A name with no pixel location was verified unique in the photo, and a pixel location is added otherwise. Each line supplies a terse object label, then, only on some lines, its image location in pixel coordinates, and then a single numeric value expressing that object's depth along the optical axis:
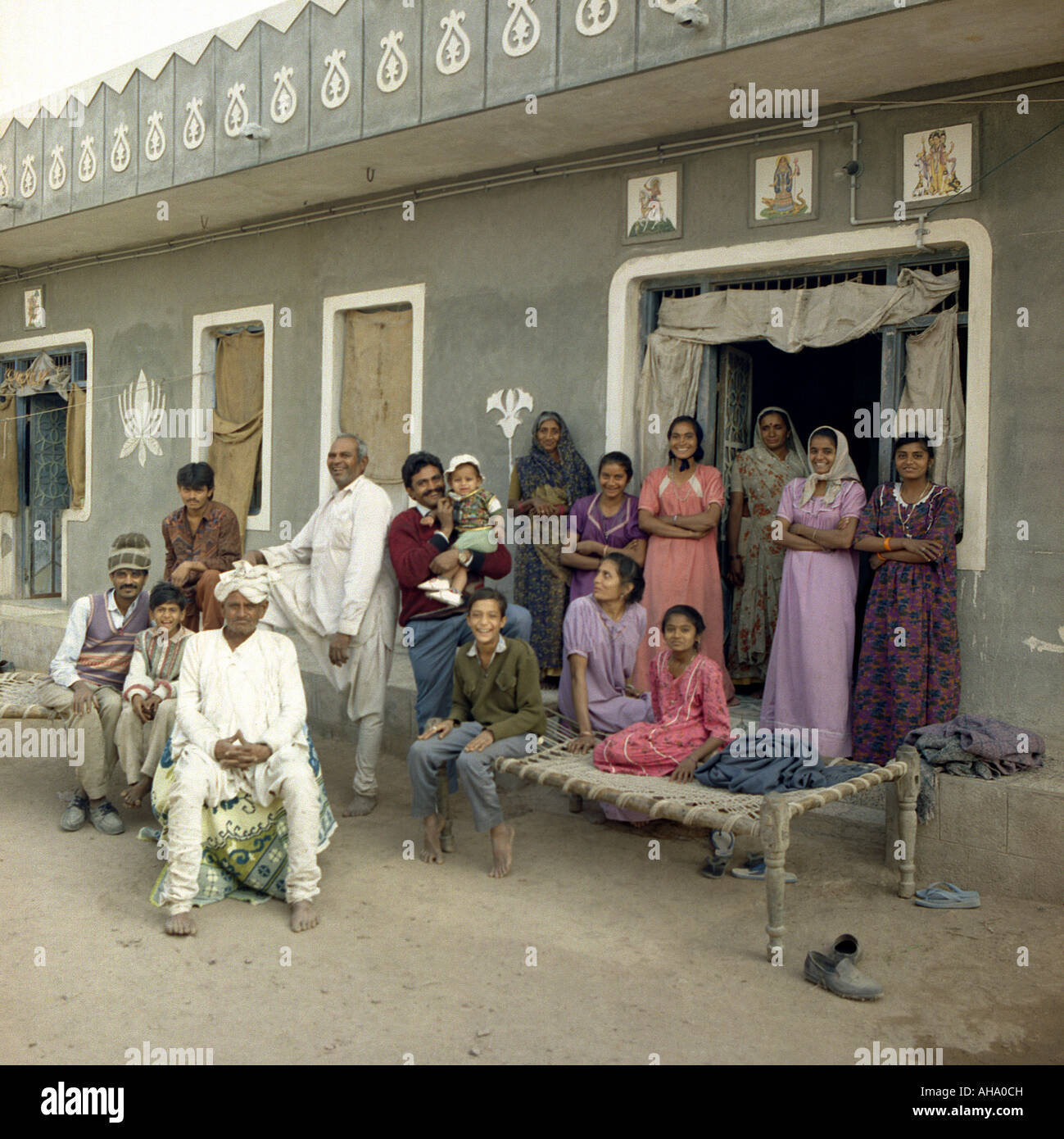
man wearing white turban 4.39
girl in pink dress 4.92
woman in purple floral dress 5.52
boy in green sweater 4.96
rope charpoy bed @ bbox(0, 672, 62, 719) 5.72
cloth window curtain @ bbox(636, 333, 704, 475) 6.94
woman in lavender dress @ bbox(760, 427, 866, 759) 5.88
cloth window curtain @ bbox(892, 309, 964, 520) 5.89
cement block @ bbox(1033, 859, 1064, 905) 4.59
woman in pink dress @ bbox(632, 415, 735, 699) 6.36
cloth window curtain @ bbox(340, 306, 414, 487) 8.44
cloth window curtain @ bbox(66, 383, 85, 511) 11.28
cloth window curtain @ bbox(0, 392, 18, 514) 12.10
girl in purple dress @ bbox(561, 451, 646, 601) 6.61
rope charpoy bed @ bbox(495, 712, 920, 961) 4.09
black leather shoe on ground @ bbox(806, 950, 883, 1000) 3.76
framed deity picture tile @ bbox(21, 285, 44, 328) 11.55
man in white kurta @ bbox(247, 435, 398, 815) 5.80
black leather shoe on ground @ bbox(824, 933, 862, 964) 3.88
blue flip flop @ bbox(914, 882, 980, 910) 4.58
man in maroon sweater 5.64
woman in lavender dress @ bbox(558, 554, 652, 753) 5.51
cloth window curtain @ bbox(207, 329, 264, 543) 9.55
